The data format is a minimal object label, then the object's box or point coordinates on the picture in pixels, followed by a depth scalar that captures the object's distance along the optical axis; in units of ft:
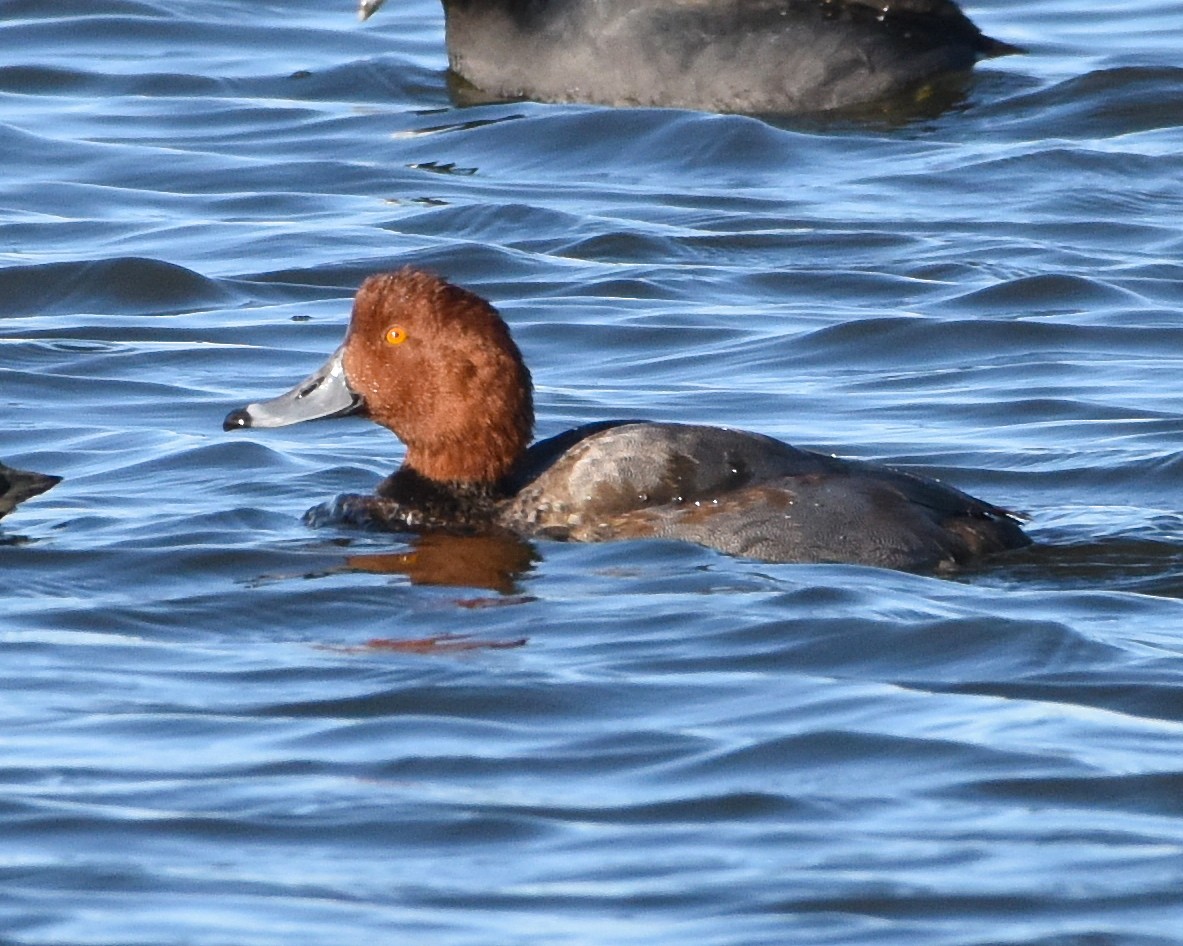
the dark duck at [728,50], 104.42
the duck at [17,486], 60.23
